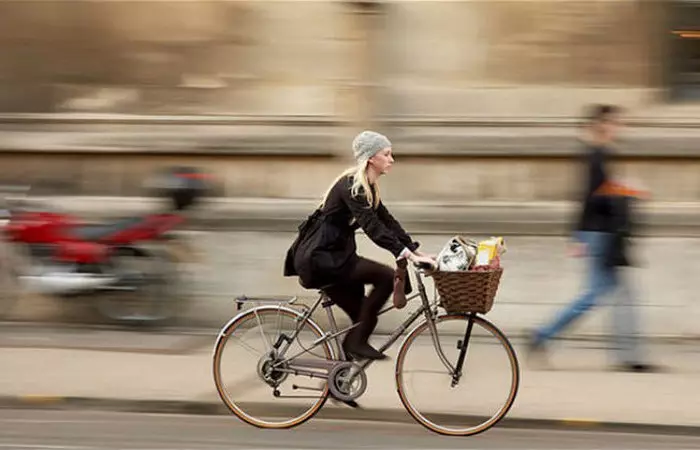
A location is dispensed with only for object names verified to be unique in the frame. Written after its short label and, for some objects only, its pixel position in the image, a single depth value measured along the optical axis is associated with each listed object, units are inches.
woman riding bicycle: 430.0
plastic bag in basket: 419.2
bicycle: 441.7
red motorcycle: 657.0
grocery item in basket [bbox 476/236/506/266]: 419.2
